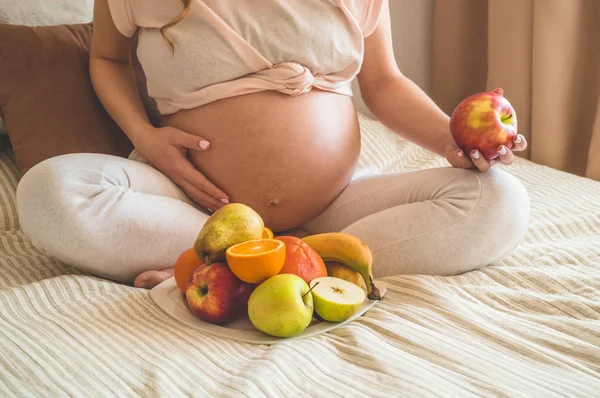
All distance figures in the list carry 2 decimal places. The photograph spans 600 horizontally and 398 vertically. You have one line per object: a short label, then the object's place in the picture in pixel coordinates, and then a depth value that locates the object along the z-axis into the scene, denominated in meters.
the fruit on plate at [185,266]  1.60
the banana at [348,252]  1.61
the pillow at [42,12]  2.03
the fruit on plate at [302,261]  1.56
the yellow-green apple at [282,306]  1.50
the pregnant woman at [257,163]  1.72
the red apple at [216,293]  1.54
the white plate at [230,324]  1.53
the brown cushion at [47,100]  1.95
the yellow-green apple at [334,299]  1.54
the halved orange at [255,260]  1.51
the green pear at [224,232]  1.55
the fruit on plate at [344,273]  1.62
